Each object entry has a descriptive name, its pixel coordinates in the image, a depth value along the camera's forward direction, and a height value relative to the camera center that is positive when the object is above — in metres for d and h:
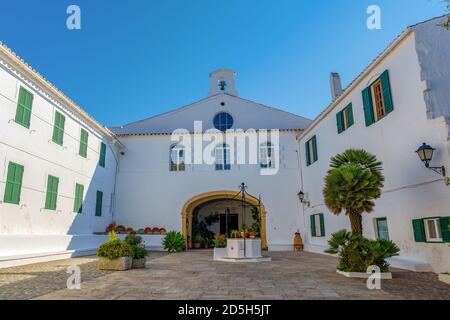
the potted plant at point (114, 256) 8.41 -0.77
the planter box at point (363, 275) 6.93 -1.11
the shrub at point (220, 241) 12.51 -0.58
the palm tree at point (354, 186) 7.41 +0.92
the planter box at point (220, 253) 12.05 -1.01
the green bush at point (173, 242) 15.48 -0.74
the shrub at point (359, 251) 7.11 -0.61
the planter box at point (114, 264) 8.41 -0.96
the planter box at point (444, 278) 6.35 -1.10
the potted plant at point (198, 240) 18.50 -0.81
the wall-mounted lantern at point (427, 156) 7.23 +1.56
